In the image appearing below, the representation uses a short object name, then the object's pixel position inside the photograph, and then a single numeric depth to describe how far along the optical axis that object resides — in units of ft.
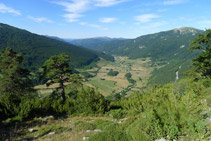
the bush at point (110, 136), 20.38
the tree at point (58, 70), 66.49
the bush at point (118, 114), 45.93
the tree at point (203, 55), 63.68
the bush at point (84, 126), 32.83
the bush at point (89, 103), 51.72
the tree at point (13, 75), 63.31
